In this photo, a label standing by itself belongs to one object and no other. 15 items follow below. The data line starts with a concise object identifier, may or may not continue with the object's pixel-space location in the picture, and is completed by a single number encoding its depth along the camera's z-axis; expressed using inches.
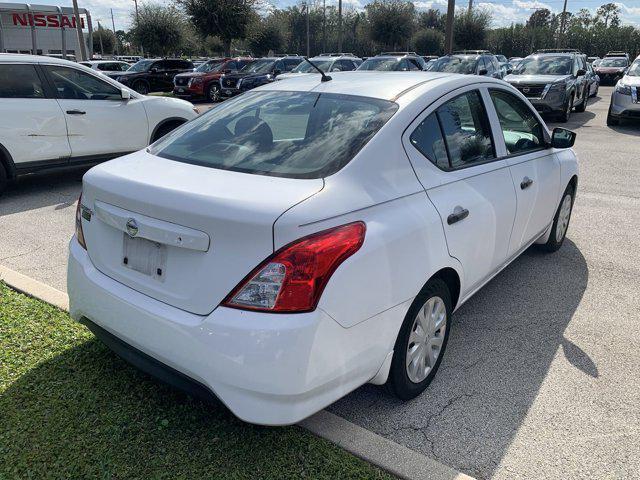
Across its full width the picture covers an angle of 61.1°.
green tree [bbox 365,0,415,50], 1823.3
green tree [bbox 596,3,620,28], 3376.0
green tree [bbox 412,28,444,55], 2156.7
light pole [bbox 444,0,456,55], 866.1
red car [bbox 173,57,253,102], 832.3
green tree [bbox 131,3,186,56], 1509.6
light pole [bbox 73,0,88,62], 1322.1
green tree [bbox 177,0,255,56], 1230.3
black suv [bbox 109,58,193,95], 929.5
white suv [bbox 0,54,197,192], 263.3
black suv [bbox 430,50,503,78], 631.2
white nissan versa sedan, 84.6
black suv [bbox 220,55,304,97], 792.3
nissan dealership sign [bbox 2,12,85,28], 1323.8
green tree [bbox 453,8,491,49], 1833.2
